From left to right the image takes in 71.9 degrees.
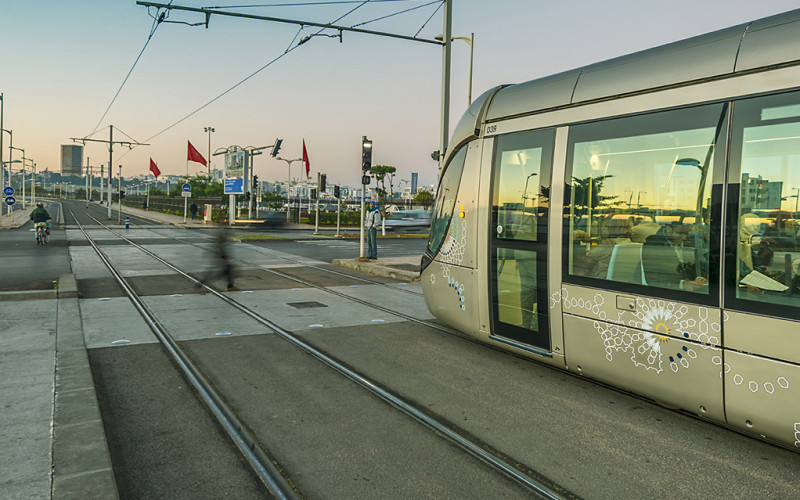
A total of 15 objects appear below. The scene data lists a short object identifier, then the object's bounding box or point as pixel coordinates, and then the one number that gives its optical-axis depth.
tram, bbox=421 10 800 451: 3.74
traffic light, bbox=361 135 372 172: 17.17
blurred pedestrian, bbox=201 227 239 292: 11.91
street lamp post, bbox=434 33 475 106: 20.88
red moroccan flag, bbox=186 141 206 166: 45.97
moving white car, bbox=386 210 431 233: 41.72
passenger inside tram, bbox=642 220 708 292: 4.22
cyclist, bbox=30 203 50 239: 21.55
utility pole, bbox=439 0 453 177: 12.72
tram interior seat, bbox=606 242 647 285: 4.60
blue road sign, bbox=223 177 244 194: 44.09
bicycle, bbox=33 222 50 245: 21.95
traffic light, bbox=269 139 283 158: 50.64
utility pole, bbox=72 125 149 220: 51.84
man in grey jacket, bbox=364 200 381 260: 17.92
